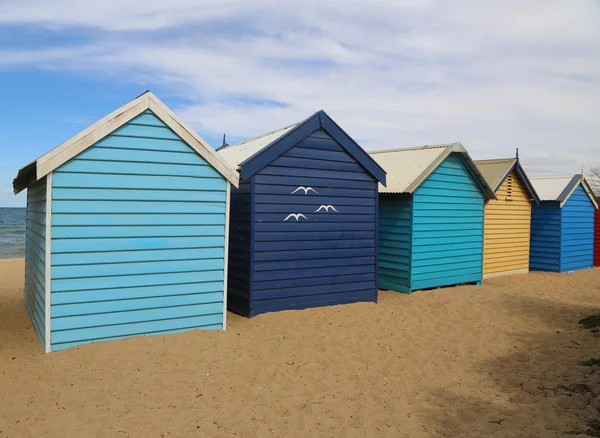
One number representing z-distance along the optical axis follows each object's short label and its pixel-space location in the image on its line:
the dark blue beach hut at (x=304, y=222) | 9.69
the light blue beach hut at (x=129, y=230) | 7.17
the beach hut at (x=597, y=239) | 21.30
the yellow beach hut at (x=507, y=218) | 16.22
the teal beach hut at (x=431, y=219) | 12.89
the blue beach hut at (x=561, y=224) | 18.39
